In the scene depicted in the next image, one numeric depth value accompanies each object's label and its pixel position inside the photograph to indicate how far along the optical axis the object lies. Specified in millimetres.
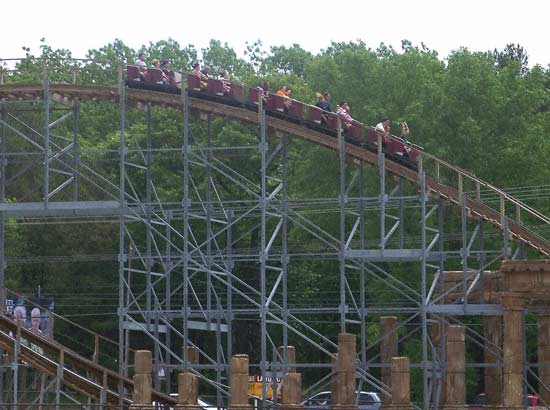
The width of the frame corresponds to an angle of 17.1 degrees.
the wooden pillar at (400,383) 48188
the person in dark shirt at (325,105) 53731
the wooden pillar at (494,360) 56062
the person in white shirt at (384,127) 52572
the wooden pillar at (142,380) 48531
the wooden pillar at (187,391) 47750
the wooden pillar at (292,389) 47312
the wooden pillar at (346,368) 49125
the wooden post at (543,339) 54594
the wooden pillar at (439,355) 52734
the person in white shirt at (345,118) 52469
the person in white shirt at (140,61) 54162
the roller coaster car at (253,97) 52619
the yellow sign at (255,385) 70500
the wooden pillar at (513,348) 47469
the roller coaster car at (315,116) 52312
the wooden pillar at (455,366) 49188
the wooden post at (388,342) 54750
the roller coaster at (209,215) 50469
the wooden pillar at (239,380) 47344
